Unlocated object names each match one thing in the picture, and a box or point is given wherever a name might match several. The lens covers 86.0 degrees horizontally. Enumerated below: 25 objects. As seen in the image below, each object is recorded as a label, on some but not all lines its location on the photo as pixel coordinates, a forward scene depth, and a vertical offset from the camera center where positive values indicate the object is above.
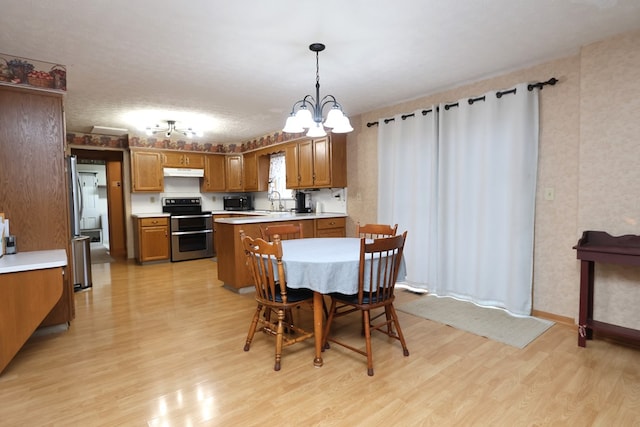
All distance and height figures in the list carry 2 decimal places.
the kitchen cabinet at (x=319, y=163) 4.75 +0.51
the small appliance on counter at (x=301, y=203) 5.43 -0.07
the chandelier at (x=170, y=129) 4.91 +1.02
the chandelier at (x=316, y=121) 2.44 +0.56
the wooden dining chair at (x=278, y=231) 3.12 -0.30
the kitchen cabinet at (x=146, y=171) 5.90 +0.50
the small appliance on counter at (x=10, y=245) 2.61 -0.33
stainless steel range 5.98 -0.53
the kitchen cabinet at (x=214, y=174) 6.72 +0.50
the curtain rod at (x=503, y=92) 2.88 +0.95
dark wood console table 2.33 -0.45
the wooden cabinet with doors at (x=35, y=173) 2.70 +0.23
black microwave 7.00 -0.10
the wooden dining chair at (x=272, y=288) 2.21 -0.60
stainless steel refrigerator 3.95 -0.52
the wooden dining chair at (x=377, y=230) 3.07 -0.30
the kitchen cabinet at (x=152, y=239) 5.72 -0.66
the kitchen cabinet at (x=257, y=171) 6.47 +0.53
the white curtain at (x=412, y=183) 3.83 +0.17
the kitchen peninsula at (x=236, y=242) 3.95 -0.51
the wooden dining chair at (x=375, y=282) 2.15 -0.56
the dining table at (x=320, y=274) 2.17 -0.49
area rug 2.71 -1.09
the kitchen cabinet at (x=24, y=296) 2.13 -0.61
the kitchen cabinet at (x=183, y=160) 6.24 +0.74
